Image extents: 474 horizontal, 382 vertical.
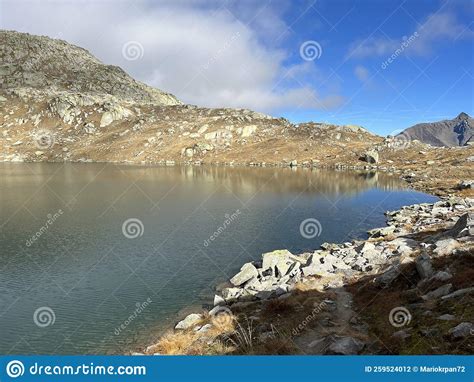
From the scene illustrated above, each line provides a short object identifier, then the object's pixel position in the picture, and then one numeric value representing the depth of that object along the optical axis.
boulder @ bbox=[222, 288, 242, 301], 30.28
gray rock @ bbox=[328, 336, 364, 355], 18.05
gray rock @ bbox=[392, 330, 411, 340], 18.42
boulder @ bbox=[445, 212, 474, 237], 30.22
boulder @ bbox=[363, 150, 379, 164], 142.38
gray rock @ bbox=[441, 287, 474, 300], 20.28
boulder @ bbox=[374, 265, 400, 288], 26.44
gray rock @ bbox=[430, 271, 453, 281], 23.11
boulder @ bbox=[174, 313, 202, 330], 26.47
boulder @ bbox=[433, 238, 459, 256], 27.42
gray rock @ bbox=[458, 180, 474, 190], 74.10
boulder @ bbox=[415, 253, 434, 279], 24.89
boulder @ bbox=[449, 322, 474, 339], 16.36
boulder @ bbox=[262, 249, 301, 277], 35.09
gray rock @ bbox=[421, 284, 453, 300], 21.77
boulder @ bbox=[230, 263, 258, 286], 34.72
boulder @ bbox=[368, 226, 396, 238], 46.64
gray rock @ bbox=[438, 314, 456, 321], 18.37
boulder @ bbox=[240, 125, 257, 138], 178.93
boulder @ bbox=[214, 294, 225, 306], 29.78
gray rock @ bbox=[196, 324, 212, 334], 24.72
